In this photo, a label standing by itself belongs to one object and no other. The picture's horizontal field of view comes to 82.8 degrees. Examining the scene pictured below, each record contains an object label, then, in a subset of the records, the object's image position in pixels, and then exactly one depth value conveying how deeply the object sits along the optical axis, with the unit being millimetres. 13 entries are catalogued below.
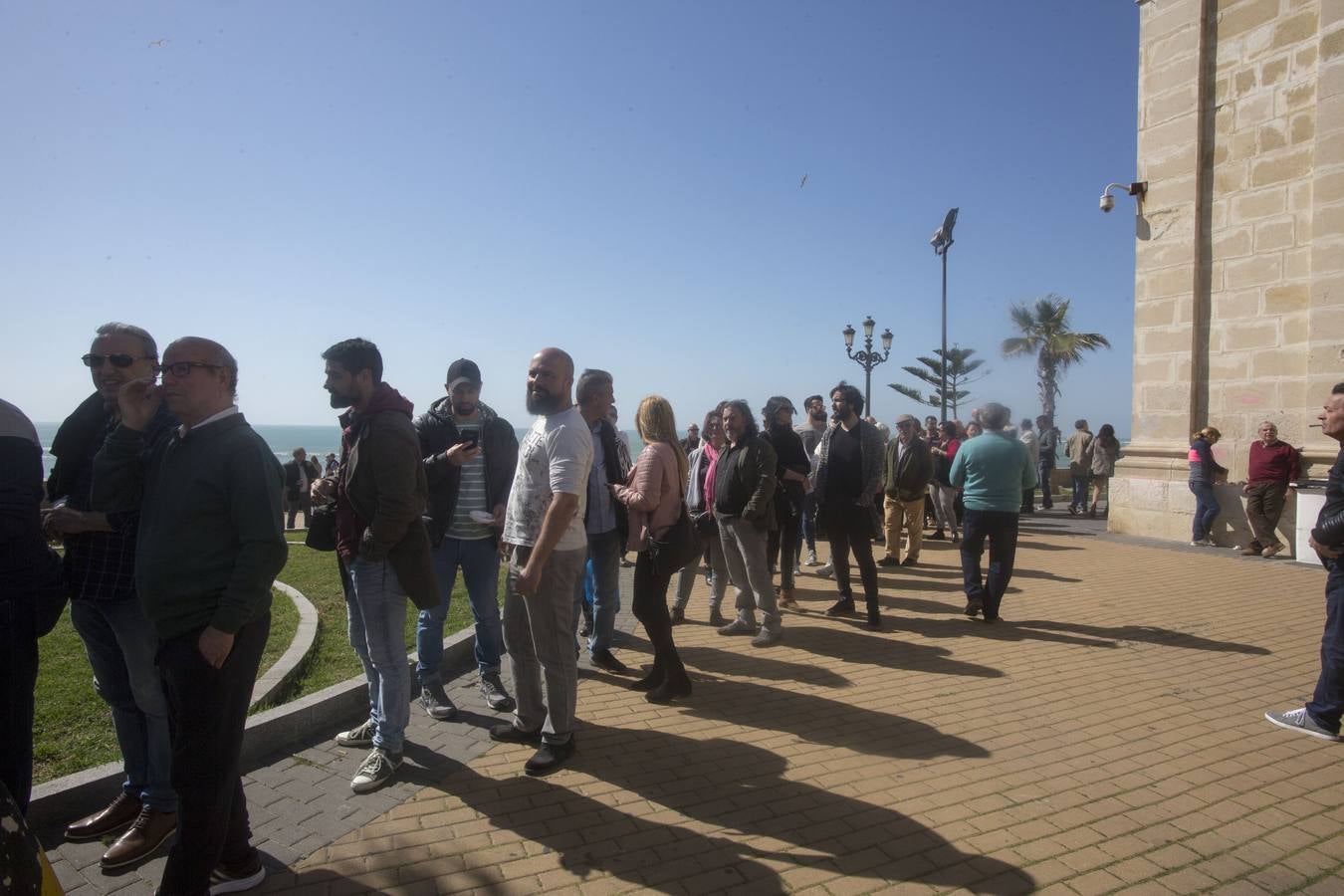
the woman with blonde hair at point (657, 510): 4812
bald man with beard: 3646
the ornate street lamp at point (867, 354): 23562
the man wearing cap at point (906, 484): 9602
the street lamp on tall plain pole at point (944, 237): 21188
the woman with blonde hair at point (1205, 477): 10781
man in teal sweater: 6699
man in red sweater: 9977
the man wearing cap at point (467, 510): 4562
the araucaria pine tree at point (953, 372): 53125
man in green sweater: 2658
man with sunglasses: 3033
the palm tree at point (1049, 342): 43938
